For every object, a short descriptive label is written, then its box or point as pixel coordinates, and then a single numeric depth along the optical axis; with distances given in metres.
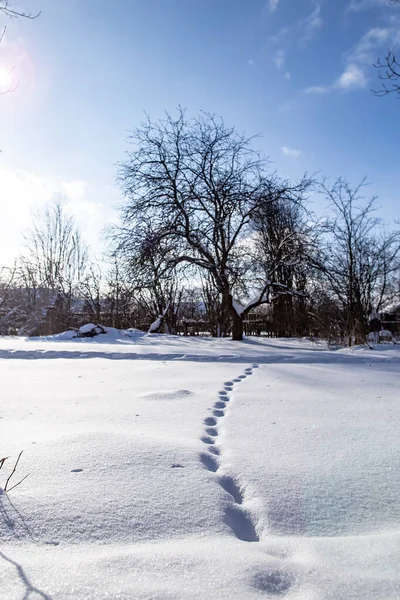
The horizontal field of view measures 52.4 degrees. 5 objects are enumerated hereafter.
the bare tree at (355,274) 9.72
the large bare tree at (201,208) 9.64
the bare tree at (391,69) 4.26
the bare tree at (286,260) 9.56
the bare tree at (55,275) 15.99
